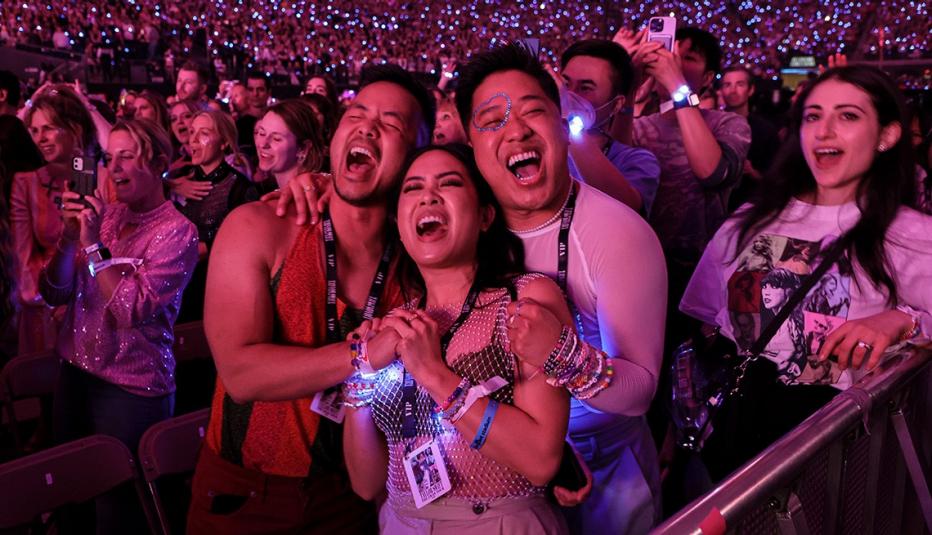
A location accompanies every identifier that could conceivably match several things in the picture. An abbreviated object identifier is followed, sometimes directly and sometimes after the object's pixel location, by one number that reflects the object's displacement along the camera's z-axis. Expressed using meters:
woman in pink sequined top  2.67
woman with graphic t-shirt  1.96
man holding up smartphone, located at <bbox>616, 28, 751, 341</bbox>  2.92
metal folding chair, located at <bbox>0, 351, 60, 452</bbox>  3.36
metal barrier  1.27
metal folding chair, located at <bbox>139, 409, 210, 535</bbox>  2.56
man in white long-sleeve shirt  1.71
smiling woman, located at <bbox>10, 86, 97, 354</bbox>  3.85
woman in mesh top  1.51
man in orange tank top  1.86
